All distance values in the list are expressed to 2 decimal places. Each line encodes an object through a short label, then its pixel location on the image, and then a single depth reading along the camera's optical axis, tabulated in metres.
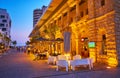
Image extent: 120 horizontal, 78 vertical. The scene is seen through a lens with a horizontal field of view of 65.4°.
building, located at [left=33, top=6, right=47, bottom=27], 69.92
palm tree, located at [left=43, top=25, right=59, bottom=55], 13.78
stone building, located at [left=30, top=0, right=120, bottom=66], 7.21
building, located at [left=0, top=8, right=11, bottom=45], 54.23
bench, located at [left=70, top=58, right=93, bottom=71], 6.27
